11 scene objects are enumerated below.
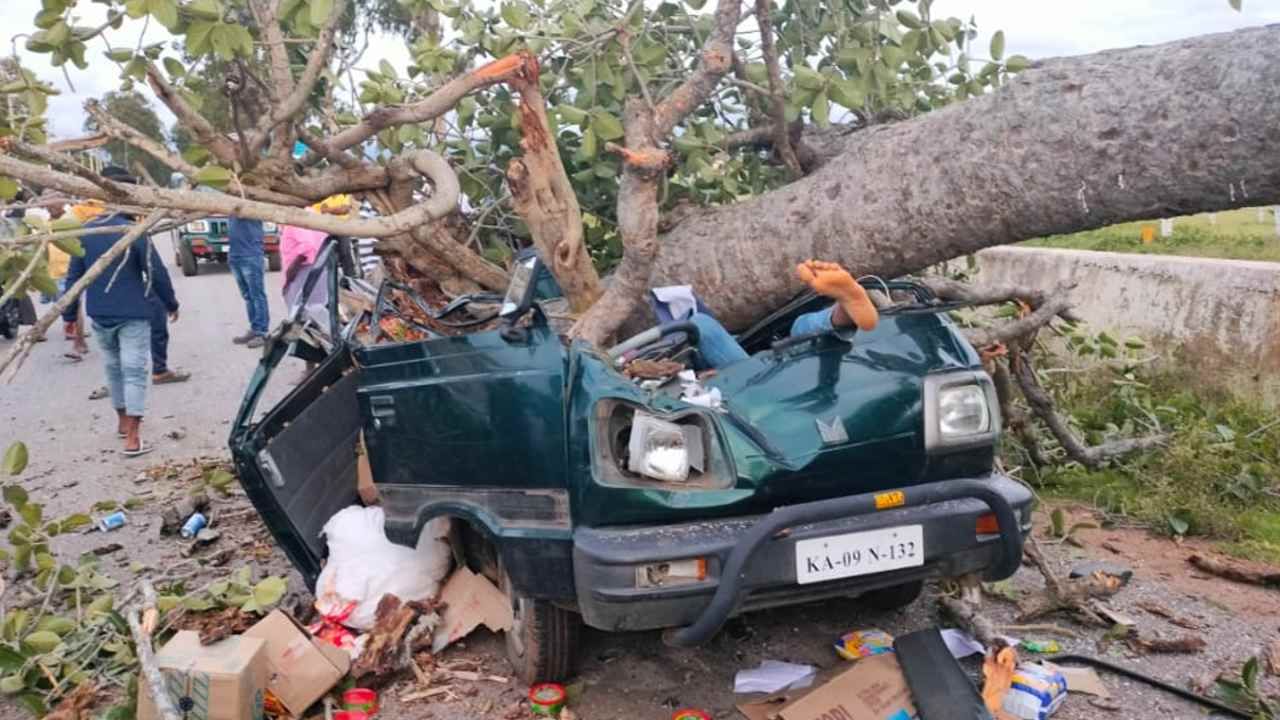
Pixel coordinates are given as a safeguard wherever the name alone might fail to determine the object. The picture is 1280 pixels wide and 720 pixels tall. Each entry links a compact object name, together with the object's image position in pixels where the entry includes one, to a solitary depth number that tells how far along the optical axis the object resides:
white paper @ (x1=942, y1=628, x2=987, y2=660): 3.44
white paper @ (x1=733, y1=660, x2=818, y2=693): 3.27
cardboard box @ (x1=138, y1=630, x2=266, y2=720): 2.98
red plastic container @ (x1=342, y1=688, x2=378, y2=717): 3.29
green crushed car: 2.71
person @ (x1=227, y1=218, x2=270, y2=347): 10.04
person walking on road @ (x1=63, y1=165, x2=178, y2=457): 6.72
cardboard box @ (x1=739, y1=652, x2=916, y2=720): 2.97
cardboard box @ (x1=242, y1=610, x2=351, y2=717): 3.23
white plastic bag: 3.63
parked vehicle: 18.61
